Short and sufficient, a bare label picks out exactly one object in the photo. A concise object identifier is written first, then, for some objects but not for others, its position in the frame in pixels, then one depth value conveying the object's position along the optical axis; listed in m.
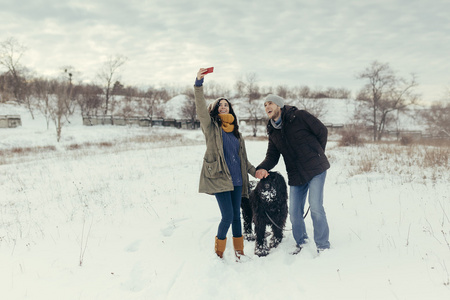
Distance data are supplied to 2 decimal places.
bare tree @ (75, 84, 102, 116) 38.97
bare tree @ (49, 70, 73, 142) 23.27
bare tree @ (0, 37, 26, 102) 38.69
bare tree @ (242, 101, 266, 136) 33.82
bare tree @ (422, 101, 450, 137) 22.39
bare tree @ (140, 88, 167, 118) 44.19
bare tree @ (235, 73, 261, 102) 39.59
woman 2.71
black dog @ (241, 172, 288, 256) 3.16
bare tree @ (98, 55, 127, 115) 44.17
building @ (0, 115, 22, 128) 28.42
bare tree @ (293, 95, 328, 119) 32.78
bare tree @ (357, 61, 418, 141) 26.34
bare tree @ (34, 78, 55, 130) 34.44
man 2.89
